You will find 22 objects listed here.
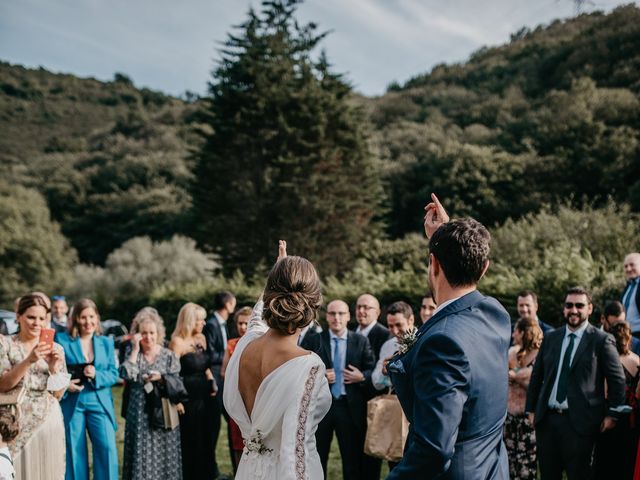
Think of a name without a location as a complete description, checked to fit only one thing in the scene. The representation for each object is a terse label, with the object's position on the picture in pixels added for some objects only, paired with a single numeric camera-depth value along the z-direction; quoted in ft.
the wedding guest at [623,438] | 20.48
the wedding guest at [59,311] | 35.01
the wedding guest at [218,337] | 27.91
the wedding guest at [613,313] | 22.09
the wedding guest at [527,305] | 25.14
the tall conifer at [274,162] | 82.38
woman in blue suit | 21.20
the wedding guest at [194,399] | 25.67
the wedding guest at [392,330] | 21.18
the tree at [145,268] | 113.80
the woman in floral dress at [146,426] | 22.24
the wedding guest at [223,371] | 24.04
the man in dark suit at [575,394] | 18.75
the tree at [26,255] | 138.92
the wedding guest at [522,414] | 21.65
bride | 11.20
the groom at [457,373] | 7.67
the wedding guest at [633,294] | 24.99
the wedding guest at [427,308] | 23.43
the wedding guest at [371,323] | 23.76
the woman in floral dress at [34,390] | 17.85
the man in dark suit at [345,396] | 22.29
